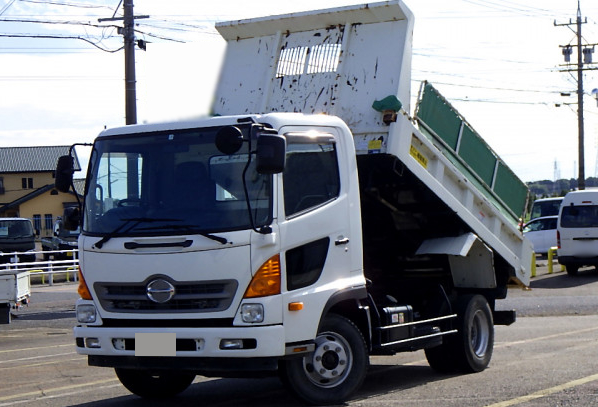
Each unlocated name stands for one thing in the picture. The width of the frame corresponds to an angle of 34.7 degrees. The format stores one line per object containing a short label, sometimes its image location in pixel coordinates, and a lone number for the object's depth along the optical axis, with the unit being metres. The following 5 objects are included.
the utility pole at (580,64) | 48.62
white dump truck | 7.53
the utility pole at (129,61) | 22.69
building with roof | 75.56
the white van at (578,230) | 27.45
